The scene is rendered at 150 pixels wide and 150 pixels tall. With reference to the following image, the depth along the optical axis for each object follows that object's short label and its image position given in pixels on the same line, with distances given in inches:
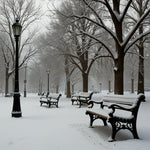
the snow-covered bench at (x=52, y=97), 495.1
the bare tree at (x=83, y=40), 643.6
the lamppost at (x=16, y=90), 325.7
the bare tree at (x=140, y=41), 647.1
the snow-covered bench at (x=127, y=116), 178.1
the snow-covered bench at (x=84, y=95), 498.3
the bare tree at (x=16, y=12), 963.6
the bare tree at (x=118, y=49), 421.5
